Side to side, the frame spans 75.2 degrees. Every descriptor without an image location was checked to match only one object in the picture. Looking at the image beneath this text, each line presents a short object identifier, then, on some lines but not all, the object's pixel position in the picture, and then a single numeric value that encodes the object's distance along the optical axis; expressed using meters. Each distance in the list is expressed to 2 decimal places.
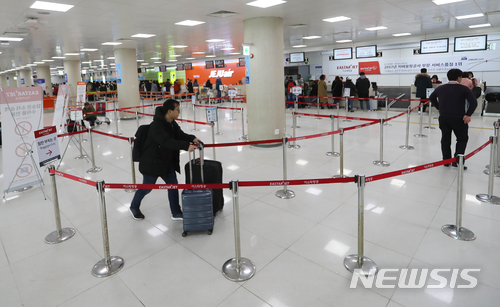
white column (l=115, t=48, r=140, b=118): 14.13
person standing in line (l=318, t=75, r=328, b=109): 15.17
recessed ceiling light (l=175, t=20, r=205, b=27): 8.85
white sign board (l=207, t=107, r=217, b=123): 7.69
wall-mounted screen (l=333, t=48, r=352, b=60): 15.70
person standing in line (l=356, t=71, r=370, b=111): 14.37
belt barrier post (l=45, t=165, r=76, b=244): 3.79
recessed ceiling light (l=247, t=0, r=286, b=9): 6.64
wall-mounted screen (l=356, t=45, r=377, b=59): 14.77
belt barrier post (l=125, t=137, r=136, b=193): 5.34
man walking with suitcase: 3.73
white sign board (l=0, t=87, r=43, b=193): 4.91
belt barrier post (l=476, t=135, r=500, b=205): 4.46
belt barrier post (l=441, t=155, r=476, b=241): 3.54
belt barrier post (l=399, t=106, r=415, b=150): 7.65
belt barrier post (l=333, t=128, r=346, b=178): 5.49
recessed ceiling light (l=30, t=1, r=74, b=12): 6.14
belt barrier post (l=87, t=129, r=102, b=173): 6.65
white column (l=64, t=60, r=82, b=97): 19.55
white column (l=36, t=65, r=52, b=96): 23.41
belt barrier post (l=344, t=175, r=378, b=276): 2.97
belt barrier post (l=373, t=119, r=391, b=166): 6.27
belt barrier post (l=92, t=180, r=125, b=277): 3.13
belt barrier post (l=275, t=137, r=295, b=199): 4.95
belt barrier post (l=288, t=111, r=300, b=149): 8.13
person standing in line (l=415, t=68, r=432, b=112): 12.04
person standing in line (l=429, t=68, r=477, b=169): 5.48
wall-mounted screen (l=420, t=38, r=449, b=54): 13.03
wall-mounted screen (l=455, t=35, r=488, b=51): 11.78
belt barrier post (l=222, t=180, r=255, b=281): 2.96
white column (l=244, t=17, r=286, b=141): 7.95
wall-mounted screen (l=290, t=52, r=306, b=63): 18.20
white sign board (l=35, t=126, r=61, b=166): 4.43
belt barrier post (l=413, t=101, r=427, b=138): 8.90
